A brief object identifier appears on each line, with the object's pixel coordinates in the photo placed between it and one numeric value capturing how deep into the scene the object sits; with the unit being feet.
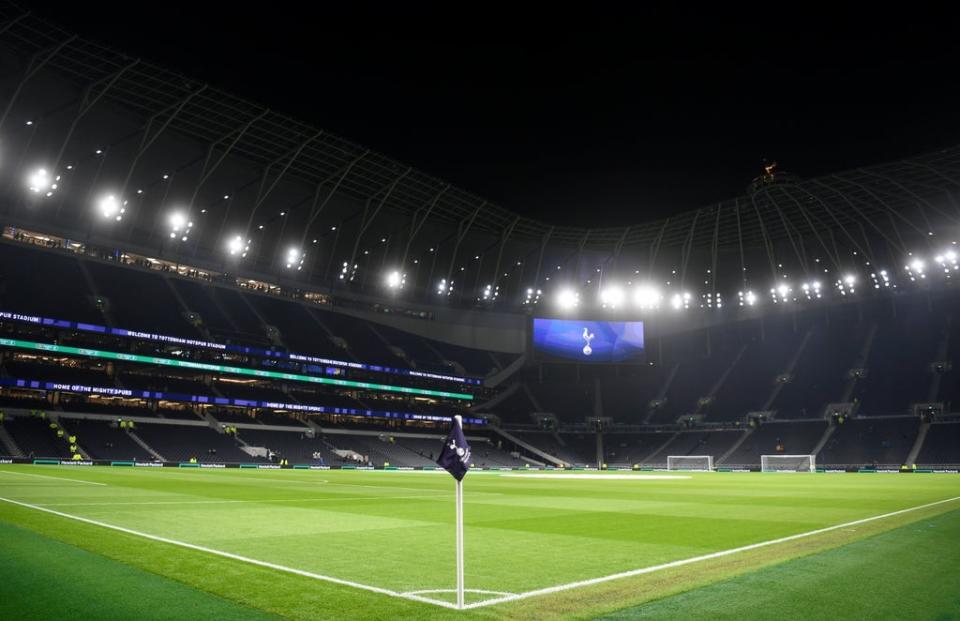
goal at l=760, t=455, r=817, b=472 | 209.15
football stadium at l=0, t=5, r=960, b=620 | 25.85
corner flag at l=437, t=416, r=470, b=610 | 20.27
